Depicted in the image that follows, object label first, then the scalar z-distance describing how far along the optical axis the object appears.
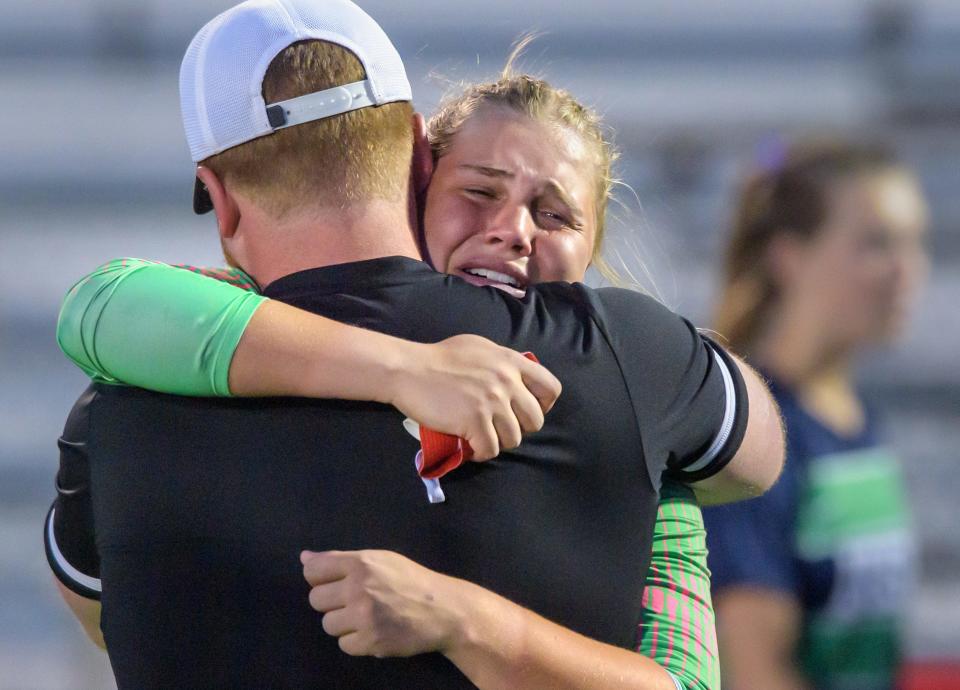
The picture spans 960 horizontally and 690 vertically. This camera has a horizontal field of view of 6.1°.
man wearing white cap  6.72
